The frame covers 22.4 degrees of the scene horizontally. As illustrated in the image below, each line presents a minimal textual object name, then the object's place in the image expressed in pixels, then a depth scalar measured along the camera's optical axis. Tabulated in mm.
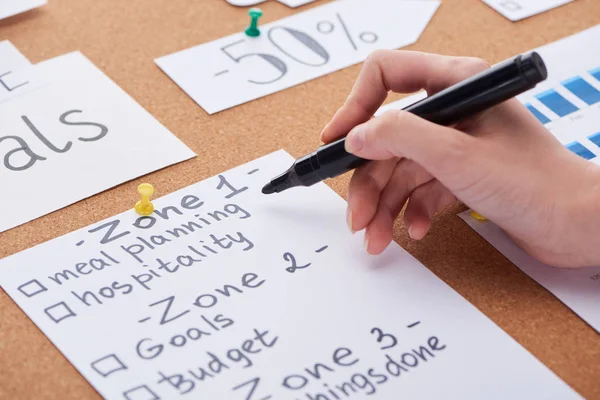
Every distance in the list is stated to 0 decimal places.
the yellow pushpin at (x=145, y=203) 632
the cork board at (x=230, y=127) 584
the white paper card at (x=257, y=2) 777
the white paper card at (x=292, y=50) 713
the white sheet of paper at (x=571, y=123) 614
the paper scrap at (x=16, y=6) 749
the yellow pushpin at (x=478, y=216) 643
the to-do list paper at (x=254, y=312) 571
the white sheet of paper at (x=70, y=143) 643
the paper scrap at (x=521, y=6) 782
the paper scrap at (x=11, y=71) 699
